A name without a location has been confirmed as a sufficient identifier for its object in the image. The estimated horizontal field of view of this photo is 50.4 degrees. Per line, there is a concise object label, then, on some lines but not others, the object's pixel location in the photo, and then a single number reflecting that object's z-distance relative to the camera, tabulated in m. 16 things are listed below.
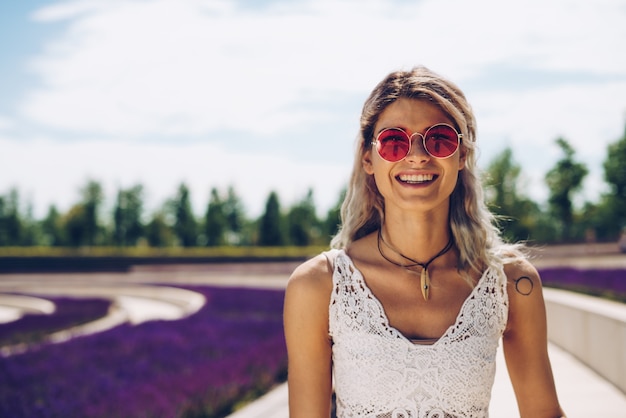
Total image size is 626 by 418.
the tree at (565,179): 32.72
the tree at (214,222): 58.02
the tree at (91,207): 55.22
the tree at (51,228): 69.75
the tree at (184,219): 58.06
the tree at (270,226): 55.00
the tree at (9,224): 62.03
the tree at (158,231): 56.78
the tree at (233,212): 60.91
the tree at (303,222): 55.16
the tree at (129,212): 58.06
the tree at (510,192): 35.04
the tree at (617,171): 29.58
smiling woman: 2.15
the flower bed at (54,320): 12.21
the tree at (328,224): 45.99
